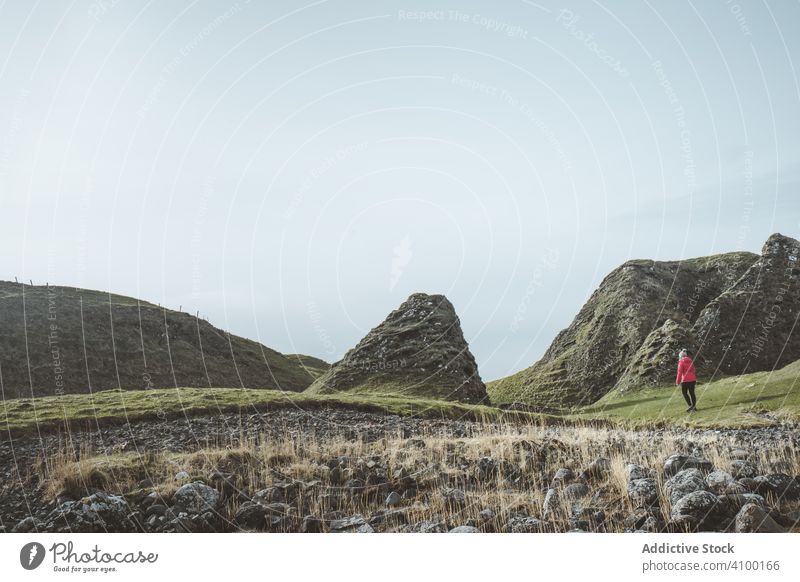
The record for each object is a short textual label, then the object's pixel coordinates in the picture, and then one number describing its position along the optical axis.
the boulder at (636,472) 9.54
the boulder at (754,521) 7.46
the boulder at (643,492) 8.56
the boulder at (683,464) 9.41
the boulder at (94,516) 8.59
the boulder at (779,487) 8.55
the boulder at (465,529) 8.07
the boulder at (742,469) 9.36
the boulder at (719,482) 8.23
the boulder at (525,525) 8.40
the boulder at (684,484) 8.17
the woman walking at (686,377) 23.80
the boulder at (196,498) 9.30
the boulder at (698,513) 7.69
